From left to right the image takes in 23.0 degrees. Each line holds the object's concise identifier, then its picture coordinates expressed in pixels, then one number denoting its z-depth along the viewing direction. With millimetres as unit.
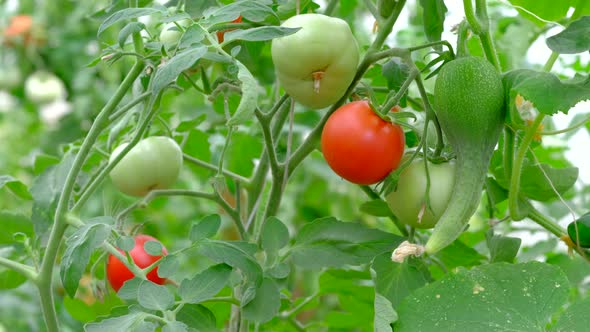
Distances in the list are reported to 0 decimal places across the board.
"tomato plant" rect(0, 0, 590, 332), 1057
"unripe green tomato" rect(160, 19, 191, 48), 1193
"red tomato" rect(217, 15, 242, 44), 1197
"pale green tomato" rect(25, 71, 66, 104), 3895
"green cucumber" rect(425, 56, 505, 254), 1052
